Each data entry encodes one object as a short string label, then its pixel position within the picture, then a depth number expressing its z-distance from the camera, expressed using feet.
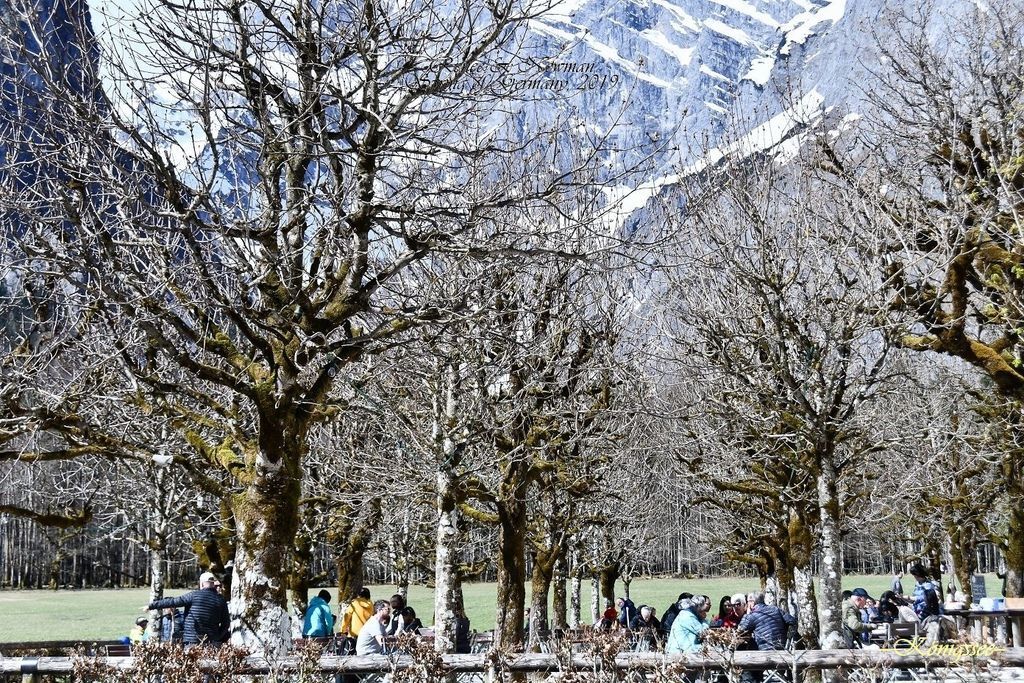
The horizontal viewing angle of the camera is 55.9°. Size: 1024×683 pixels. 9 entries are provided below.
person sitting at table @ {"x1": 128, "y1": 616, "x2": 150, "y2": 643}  63.57
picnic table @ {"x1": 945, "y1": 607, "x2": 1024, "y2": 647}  54.94
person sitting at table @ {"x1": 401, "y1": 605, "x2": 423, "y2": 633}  57.52
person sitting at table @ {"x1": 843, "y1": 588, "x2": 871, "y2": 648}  59.92
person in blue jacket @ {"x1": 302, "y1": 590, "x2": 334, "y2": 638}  52.74
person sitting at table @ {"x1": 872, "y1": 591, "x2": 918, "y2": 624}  83.63
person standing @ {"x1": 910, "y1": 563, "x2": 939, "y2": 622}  68.26
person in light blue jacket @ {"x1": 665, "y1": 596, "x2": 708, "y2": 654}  41.39
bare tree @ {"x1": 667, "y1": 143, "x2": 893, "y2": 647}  43.14
